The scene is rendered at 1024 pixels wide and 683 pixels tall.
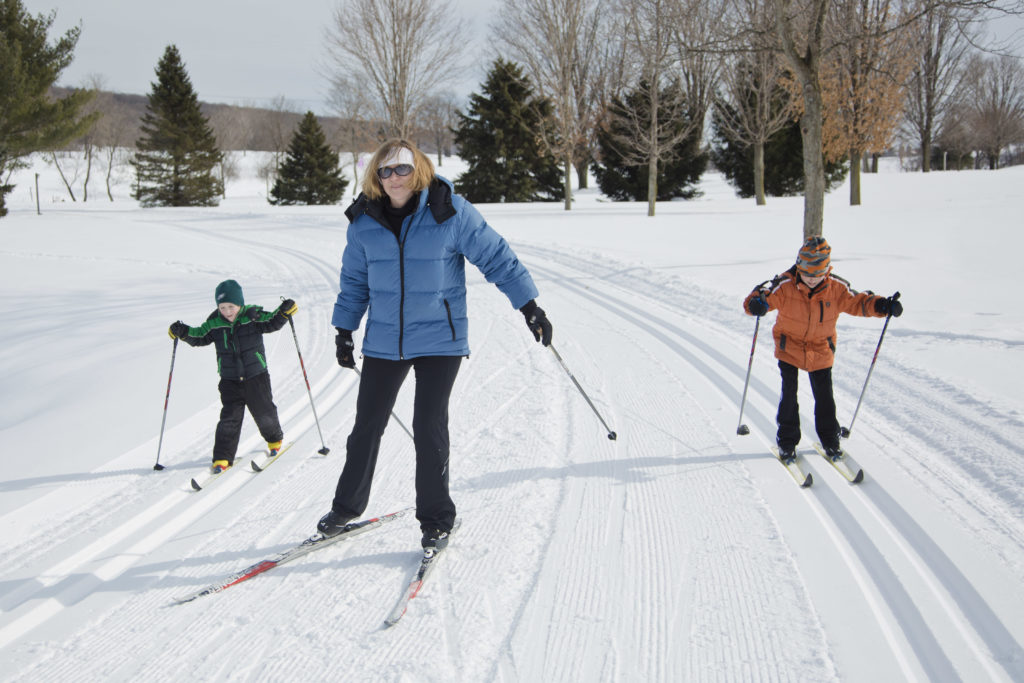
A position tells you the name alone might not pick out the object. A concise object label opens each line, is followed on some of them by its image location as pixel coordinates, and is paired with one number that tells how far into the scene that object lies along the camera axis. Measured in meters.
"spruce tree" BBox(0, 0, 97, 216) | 22.12
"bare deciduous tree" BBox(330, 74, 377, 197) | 30.27
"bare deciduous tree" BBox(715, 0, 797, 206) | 23.47
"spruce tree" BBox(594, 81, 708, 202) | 33.19
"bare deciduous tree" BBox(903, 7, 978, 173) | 32.62
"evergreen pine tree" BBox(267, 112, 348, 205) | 44.25
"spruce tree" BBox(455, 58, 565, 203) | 33.03
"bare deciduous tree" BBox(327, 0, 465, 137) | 27.53
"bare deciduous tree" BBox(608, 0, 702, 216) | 12.55
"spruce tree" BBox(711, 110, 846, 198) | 30.61
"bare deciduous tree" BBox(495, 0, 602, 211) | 24.00
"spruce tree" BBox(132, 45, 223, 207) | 41.09
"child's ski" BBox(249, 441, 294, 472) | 4.14
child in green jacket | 4.11
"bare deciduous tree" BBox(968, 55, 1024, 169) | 45.91
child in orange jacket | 3.92
